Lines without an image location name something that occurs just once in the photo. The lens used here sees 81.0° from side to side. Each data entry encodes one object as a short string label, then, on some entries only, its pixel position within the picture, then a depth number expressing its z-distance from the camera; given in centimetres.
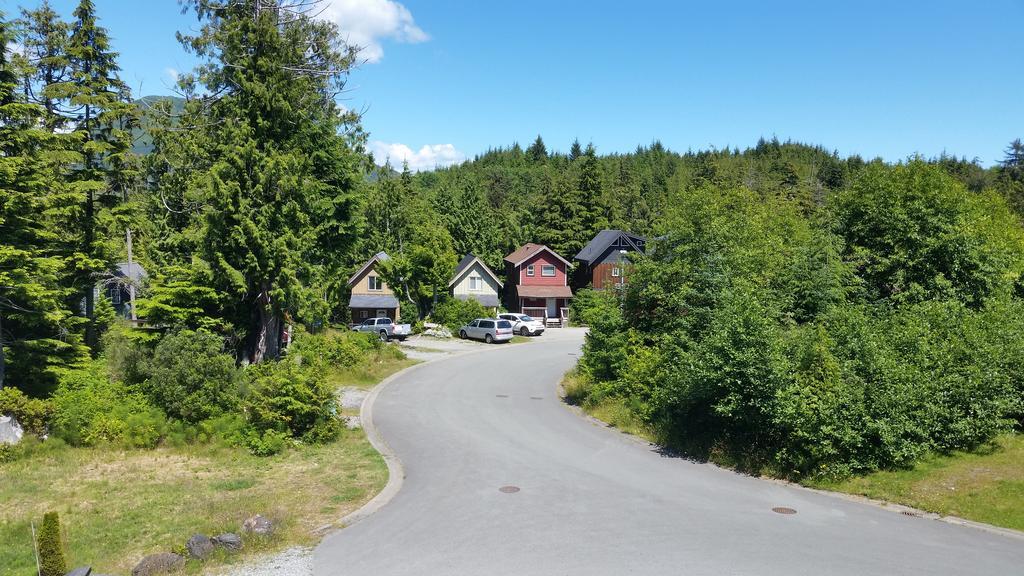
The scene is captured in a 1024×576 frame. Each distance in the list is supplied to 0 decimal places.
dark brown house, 5462
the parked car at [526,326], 4606
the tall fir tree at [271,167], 2328
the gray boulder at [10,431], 1683
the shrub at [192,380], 1775
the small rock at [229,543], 1027
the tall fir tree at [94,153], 2341
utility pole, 2812
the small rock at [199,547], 1001
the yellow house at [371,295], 5028
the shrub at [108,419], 1708
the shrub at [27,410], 1720
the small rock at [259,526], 1074
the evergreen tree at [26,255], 1834
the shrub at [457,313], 4631
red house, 5534
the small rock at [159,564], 957
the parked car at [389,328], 4166
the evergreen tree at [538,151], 16000
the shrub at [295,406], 1744
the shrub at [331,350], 2708
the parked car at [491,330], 4188
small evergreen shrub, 930
